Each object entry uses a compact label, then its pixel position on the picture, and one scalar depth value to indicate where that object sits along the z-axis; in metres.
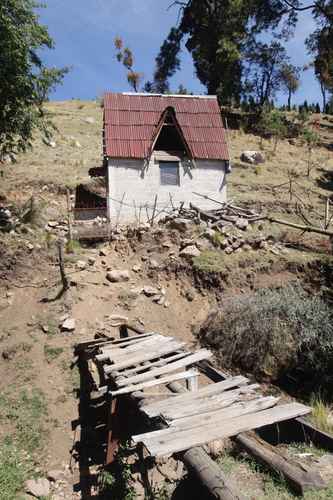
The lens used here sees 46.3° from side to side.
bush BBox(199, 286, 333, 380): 10.64
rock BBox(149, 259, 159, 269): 13.75
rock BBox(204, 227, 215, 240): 14.70
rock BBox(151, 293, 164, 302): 12.83
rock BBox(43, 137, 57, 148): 24.70
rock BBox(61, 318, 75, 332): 10.88
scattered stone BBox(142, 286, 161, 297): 12.94
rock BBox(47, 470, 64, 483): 7.46
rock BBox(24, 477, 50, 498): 6.93
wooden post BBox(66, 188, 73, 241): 14.15
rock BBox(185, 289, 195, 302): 13.24
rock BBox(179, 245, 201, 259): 13.98
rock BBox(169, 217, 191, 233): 15.12
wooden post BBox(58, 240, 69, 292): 11.52
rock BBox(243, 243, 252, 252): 14.57
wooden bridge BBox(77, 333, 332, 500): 4.86
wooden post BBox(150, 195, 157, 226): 16.07
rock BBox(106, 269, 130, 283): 13.14
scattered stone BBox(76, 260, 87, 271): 13.08
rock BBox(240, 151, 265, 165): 25.56
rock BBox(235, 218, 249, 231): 15.57
